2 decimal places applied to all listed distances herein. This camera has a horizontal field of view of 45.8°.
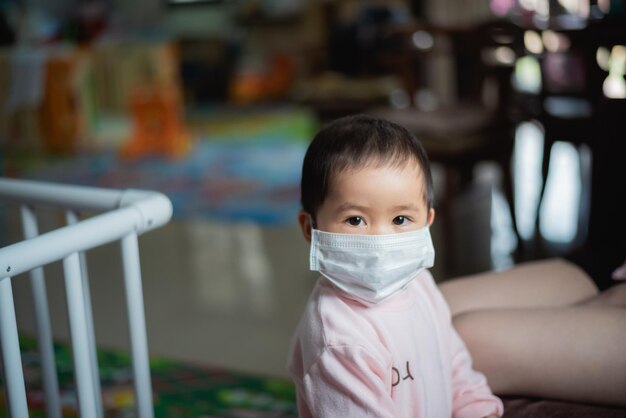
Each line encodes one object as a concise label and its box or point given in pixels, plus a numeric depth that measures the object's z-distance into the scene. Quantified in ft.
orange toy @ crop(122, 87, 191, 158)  17.84
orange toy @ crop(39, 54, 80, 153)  18.63
